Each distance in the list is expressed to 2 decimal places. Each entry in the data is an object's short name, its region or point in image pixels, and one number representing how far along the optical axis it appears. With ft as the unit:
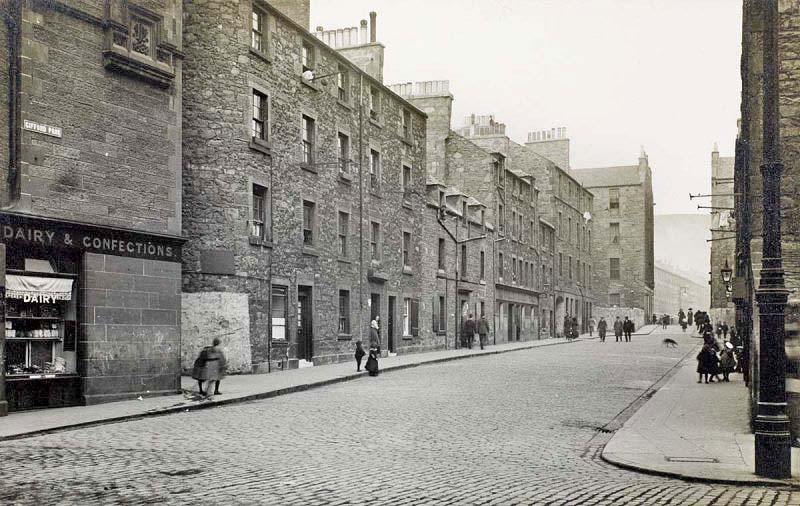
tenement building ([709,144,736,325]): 164.36
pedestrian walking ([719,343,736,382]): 68.69
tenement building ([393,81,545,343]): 146.92
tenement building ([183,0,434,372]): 72.23
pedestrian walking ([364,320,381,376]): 72.79
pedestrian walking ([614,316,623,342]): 156.25
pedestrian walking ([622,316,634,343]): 154.10
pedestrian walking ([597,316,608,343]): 157.92
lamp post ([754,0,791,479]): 28.02
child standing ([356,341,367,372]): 74.87
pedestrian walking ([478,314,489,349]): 124.32
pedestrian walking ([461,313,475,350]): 123.62
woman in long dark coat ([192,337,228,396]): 52.31
